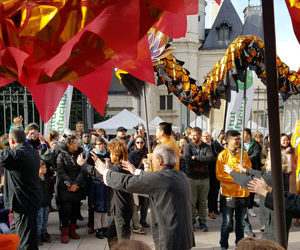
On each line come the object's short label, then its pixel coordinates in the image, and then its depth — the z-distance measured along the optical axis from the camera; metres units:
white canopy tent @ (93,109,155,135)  16.25
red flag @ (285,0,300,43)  1.26
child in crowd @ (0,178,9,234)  4.74
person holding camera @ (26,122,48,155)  6.37
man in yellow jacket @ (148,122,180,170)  5.45
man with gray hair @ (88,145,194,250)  3.13
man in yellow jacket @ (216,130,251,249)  5.04
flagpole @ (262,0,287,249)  1.46
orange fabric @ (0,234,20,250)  1.29
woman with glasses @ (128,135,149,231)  6.45
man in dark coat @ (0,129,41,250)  4.34
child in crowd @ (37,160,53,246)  5.59
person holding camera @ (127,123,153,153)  7.68
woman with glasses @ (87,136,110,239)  5.81
